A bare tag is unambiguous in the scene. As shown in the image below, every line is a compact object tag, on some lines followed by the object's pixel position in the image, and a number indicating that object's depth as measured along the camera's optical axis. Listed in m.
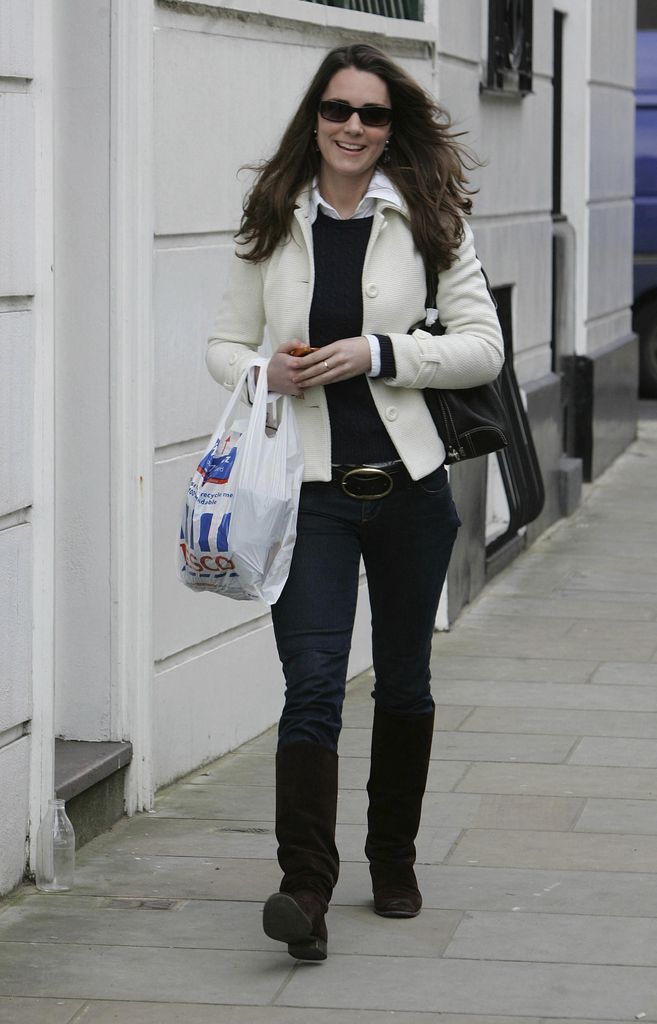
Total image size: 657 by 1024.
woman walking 8.01
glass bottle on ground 9.30
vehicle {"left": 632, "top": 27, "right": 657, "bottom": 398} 33.37
